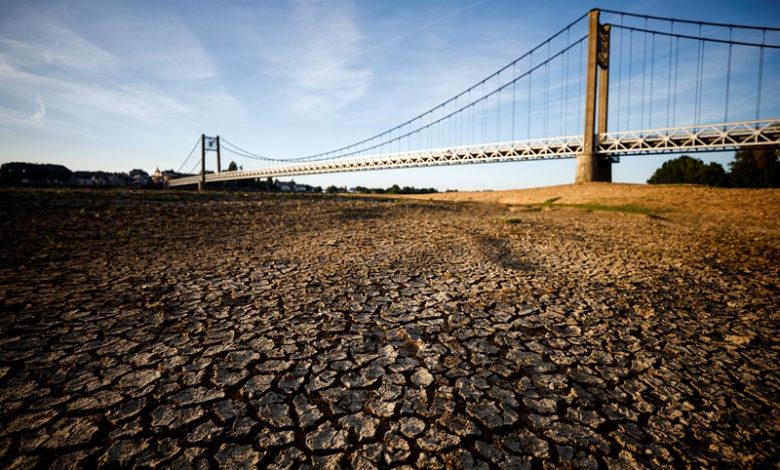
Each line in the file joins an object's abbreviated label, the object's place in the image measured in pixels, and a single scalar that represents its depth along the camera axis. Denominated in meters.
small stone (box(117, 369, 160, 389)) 2.19
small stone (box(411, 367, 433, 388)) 2.33
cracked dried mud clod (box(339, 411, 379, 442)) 1.87
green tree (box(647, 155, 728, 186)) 46.03
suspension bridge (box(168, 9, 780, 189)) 22.28
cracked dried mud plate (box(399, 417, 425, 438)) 1.89
